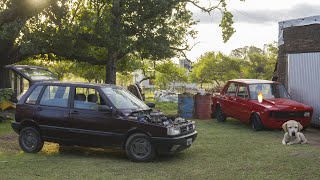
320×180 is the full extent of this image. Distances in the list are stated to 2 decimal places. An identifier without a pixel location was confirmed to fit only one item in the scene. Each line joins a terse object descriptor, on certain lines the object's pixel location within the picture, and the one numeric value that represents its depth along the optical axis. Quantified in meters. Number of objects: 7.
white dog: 11.00
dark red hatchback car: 9.01
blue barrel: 18.47
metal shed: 14.92
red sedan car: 13.53
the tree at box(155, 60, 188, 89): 39.29
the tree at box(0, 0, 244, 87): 18.78
